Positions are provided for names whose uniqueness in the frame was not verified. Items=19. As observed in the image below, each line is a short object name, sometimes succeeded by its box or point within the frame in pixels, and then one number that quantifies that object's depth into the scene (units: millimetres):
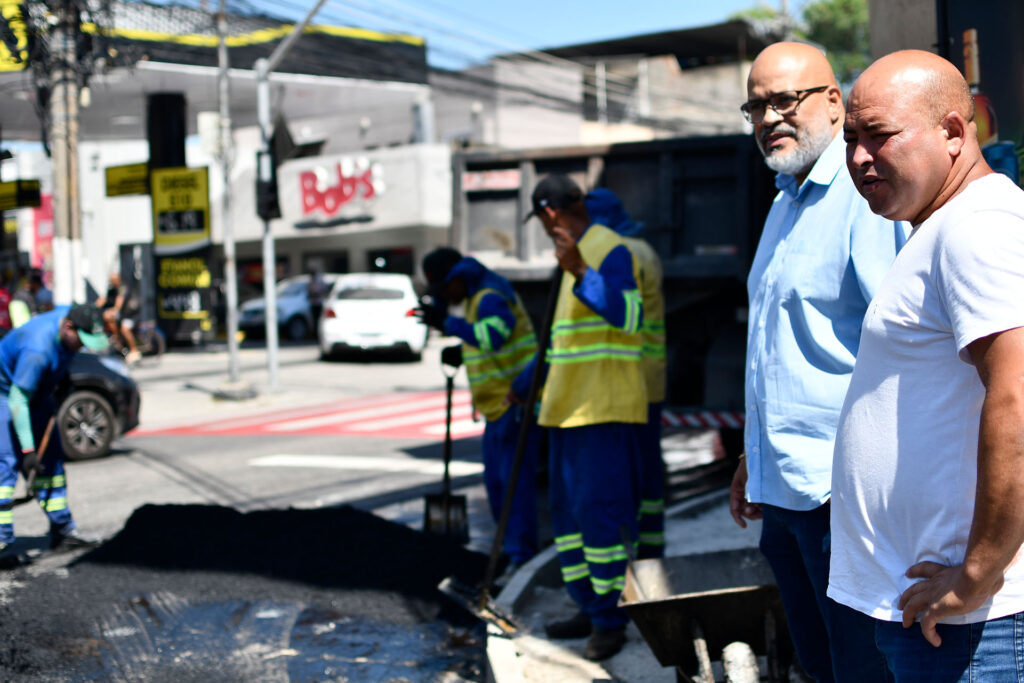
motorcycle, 20188
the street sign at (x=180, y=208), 22406
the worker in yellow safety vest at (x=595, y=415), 4199
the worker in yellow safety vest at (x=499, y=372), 5535
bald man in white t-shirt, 1674
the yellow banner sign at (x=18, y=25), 8547
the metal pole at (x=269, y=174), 14305
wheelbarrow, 3391
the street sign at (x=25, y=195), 17656
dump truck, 7473
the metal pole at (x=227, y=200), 14852
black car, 9648
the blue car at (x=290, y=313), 26281
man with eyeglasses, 2664
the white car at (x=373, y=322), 19281
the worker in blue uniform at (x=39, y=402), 5922
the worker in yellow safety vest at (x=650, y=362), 5129
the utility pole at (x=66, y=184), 13212
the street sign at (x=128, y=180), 22719
